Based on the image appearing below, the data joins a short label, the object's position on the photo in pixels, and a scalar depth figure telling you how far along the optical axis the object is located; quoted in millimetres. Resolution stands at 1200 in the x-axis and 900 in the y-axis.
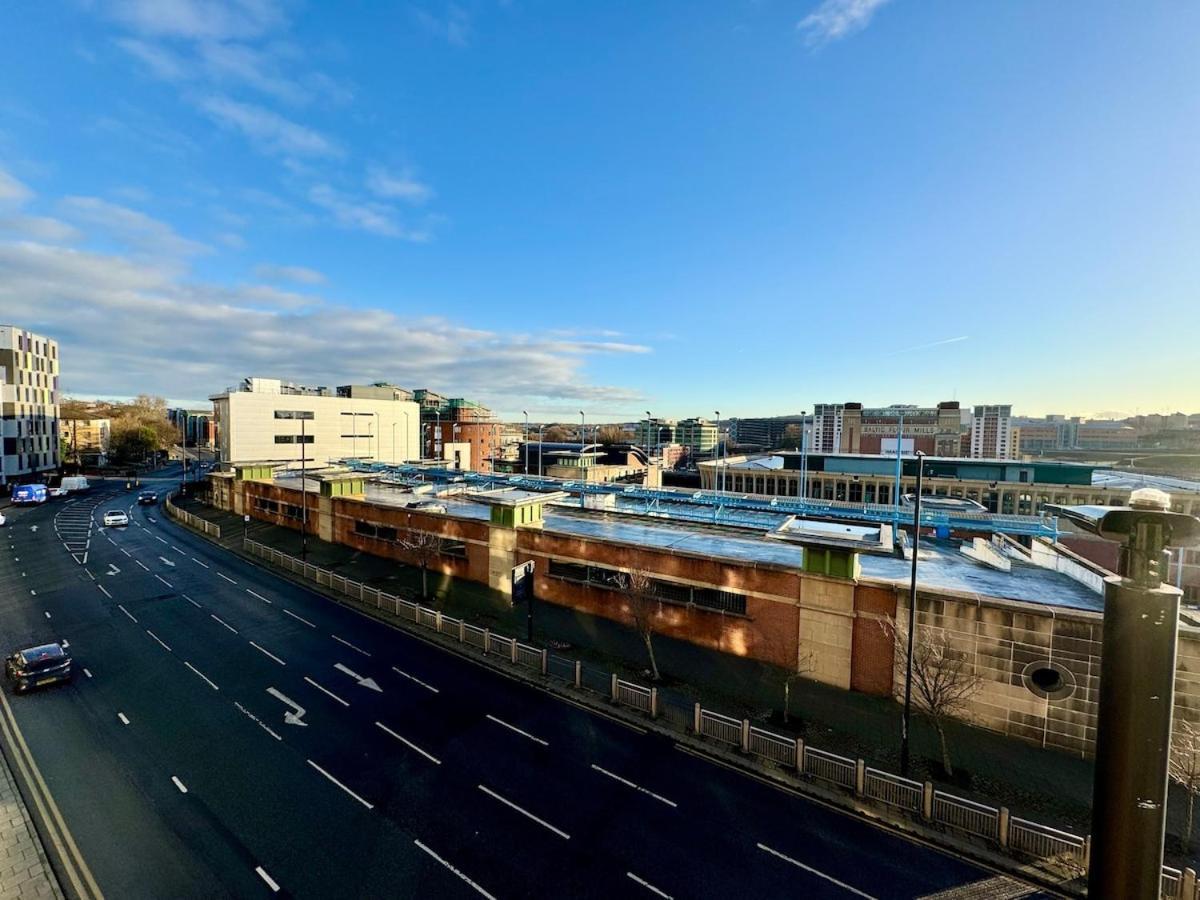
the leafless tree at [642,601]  21109
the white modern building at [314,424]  67875
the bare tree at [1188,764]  12344
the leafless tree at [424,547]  30158
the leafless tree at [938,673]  15578
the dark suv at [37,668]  18781
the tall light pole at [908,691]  14727
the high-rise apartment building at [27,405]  70188
